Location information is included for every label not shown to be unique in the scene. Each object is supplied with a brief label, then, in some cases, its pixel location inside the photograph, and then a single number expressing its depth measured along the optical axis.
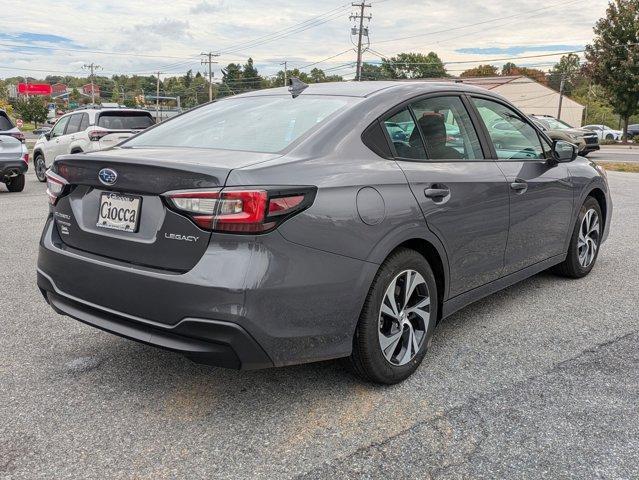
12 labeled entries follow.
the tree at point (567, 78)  97.60
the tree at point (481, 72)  97.25
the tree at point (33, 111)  72.75
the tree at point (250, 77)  119.31
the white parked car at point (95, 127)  12.94
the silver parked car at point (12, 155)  11.57
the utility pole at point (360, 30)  54.56
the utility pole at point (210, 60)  88.50
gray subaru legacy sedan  2.54
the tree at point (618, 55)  41.88
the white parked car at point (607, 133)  47.97
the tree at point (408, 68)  85.38
